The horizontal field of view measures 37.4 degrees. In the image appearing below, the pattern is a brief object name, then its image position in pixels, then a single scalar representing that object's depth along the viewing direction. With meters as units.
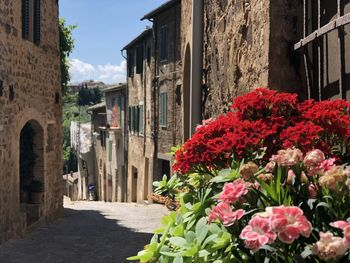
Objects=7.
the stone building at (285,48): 4.06
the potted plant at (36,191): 12.79
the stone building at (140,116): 20.45
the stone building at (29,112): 10.05
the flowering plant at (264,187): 1.99
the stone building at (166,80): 16.66
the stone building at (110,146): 26.71
